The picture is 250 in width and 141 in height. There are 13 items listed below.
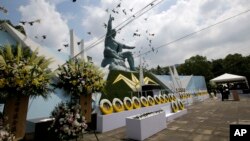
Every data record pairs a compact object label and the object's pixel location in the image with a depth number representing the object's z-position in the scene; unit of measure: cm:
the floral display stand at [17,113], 436
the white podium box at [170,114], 1041
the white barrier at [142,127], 674
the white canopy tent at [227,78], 2486
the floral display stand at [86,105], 629
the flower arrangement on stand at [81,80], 570
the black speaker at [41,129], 648
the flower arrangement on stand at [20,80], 410
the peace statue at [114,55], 2415
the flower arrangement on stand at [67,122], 510
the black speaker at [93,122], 829
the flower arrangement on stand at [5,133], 367
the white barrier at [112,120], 807
